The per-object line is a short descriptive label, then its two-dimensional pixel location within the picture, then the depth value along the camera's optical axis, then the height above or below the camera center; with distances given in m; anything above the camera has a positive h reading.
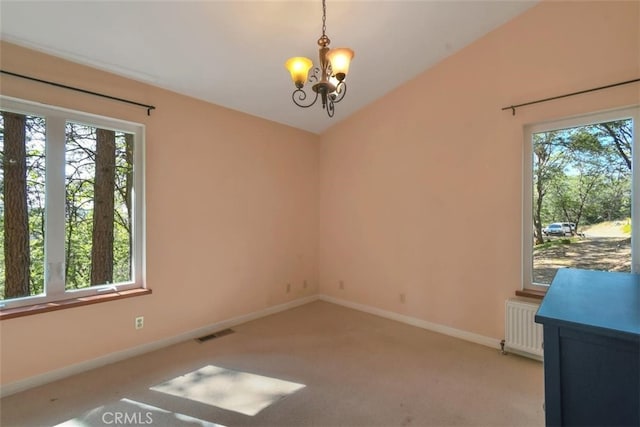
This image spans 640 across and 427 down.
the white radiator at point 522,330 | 2.77 -1.02
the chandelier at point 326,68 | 1.90 +0.98
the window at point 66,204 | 2.41 +0.16
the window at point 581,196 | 2.58 +0.20
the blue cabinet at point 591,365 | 0.93 -0.46
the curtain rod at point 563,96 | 2.49 +1.08
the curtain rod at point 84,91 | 2.32 +1.12
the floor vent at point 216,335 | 3.30 -1.25
